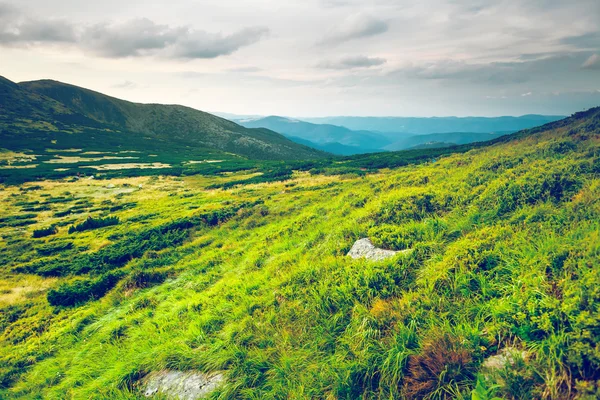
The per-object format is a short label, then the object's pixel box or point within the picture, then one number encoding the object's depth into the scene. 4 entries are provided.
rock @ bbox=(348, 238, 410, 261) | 7.82
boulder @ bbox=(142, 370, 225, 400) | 5.26
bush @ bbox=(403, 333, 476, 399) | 4.00
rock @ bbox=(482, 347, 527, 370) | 3.89
